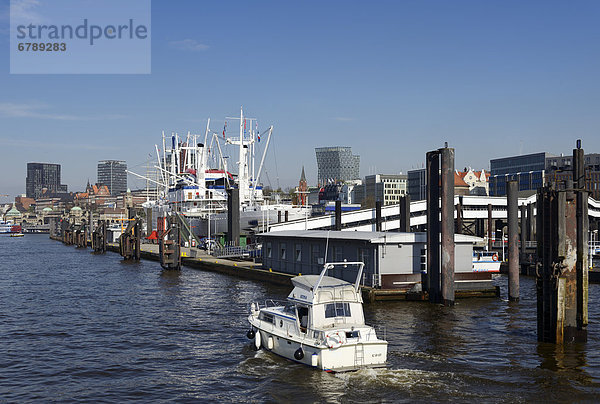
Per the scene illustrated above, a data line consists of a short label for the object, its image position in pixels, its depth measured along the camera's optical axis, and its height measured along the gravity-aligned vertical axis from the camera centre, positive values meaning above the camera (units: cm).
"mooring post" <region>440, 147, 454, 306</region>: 4231 -93
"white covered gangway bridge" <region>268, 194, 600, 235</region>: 8531 -68
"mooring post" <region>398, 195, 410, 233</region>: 7181 -28
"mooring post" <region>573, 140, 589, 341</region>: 2927 -244
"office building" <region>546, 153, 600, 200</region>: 18550 +1032
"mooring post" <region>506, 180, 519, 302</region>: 4558 -225
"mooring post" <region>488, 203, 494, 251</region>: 7976 -199
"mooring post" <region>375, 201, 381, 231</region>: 8125 -85
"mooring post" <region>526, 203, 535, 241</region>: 8131 -148
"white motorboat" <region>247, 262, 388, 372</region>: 2536 -516
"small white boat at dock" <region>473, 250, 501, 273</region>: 5081 -422
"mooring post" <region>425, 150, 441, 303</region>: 4334 -156
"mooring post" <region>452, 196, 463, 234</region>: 7731 -63
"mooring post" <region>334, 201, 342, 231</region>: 8089 -58
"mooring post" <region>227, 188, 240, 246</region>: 8696 -77
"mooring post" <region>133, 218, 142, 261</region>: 9444 -407
